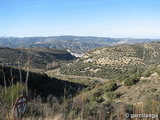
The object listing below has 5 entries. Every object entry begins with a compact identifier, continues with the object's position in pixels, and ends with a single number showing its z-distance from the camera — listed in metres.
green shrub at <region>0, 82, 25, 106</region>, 4.56
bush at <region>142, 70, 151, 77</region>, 15.66
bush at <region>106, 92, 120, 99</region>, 11.83
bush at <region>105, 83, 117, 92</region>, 14.40
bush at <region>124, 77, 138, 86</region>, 14.05
